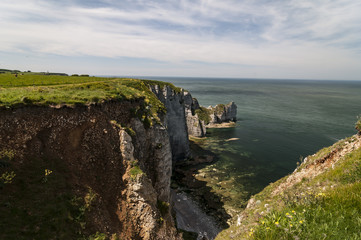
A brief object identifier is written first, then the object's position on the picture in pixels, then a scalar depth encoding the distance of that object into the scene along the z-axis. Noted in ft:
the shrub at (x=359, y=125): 55.91
